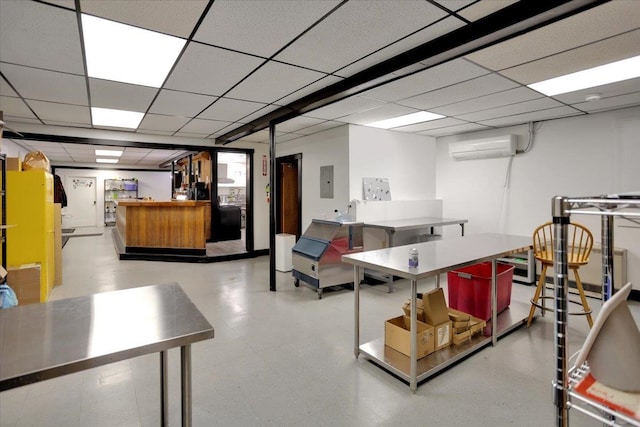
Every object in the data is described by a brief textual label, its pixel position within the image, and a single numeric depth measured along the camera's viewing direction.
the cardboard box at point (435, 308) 2.81
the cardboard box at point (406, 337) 2.69
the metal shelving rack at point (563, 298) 0.88
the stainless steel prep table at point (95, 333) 1.13
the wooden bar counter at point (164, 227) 7.00
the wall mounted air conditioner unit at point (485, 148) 5.51
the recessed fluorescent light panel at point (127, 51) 2.35
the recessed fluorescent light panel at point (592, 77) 3.03
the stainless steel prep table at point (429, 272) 2.41
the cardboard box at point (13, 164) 3.98
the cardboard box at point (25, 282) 3.67
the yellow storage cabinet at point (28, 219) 3.95
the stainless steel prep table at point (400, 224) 4.82
